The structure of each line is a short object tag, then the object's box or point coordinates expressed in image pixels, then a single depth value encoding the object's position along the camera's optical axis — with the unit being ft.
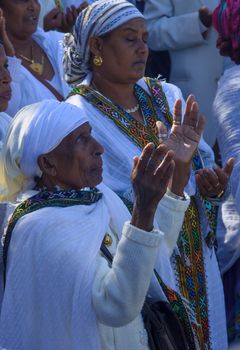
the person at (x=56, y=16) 27.31
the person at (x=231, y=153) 22.80
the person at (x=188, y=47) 29.48
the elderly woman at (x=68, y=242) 14.85
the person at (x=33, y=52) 22.86
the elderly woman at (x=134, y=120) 20.11
